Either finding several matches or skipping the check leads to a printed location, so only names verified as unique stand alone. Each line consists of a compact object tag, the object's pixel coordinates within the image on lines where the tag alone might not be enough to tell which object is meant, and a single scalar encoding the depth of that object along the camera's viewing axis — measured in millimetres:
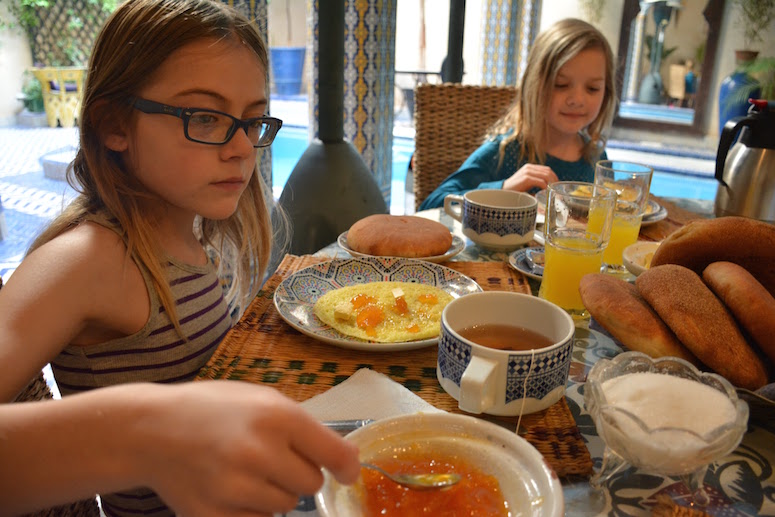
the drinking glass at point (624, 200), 1235
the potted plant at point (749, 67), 6750
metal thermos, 1500
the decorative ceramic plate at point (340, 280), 914
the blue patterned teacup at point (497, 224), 1277
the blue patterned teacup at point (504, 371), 642
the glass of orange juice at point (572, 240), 1011
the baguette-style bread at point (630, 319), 741
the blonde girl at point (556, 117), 1927
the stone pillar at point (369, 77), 3387
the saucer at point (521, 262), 1159
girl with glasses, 758
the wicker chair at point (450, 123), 2359
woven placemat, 649
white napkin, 693
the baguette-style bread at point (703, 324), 684
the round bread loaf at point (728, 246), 843
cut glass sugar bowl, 529
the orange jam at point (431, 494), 510
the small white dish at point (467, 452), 503
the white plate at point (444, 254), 1196
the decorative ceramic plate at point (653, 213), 1477
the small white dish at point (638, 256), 1067
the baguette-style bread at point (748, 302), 704
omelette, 877
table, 578
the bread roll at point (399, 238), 1194
